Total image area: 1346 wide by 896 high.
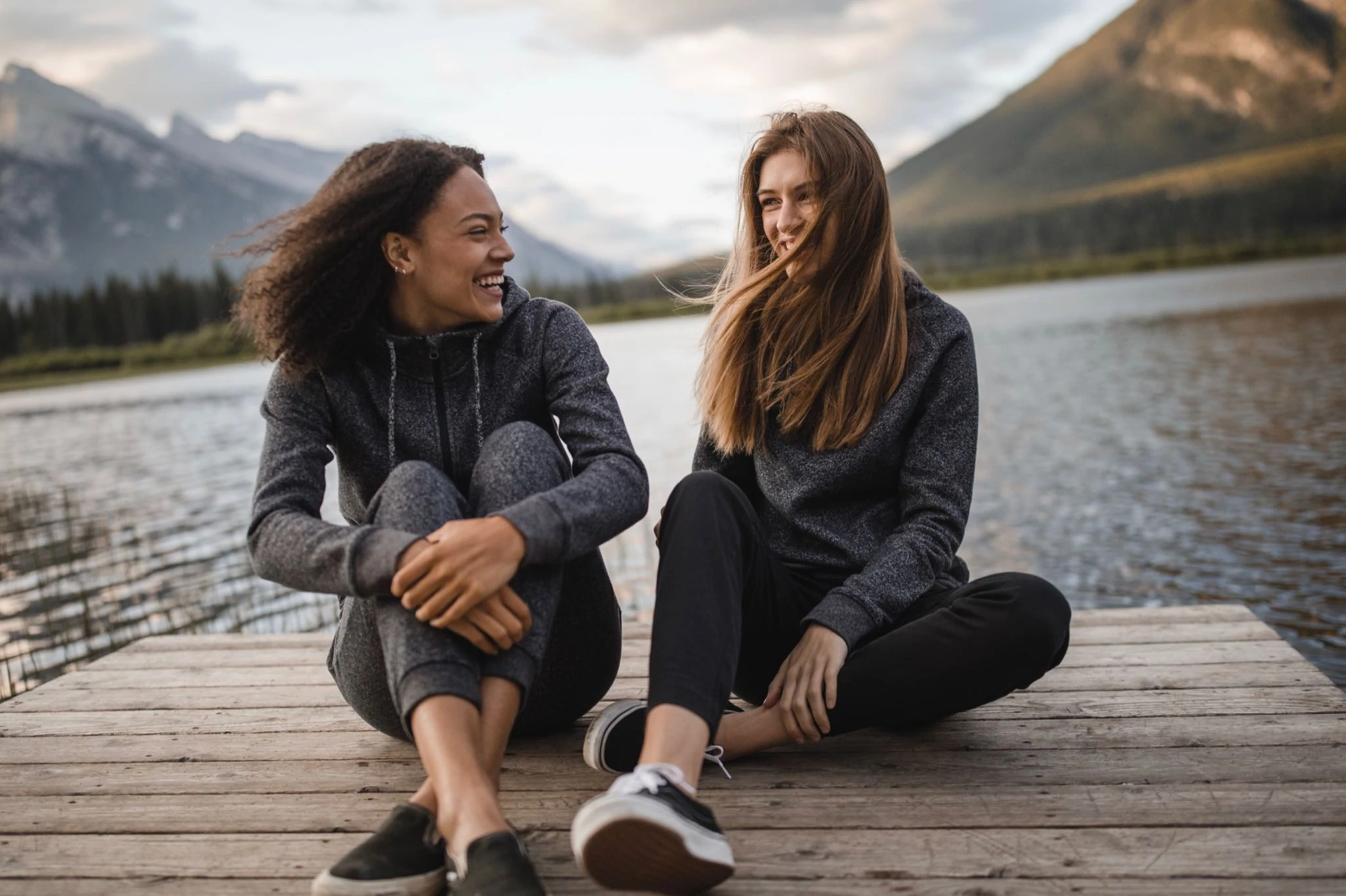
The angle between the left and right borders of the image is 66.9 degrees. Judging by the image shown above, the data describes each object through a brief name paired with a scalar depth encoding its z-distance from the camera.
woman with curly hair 1.96
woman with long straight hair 2.16
